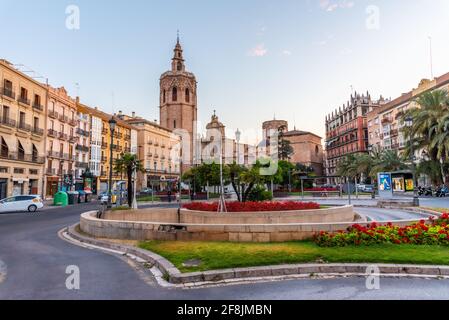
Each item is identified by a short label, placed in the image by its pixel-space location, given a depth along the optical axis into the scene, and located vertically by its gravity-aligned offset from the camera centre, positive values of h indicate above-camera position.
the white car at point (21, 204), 25.02 -1.19
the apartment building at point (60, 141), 43.41 +6.91
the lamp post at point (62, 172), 46.19 +2.37
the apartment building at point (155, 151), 69.25 +8.38
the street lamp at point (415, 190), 20.52 -0.57
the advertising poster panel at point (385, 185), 25.72 -0.21
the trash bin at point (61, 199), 33.00 -1.14
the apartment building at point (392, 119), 48.08 +12.60
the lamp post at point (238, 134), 19.86 +3.22
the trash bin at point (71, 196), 34.53 -0.89
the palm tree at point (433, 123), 30.44 +5.90
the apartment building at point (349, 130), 76.00 +13.73
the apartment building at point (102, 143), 56.41 +8.41
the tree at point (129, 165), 21.06 +1.65
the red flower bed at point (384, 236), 8.41 -1.46
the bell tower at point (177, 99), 80.00 +22.12
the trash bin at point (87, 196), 37.69 -1.09
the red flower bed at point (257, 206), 13.71 -0.98
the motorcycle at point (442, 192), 33.09 -1.11
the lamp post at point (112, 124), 17.53 +3.74
